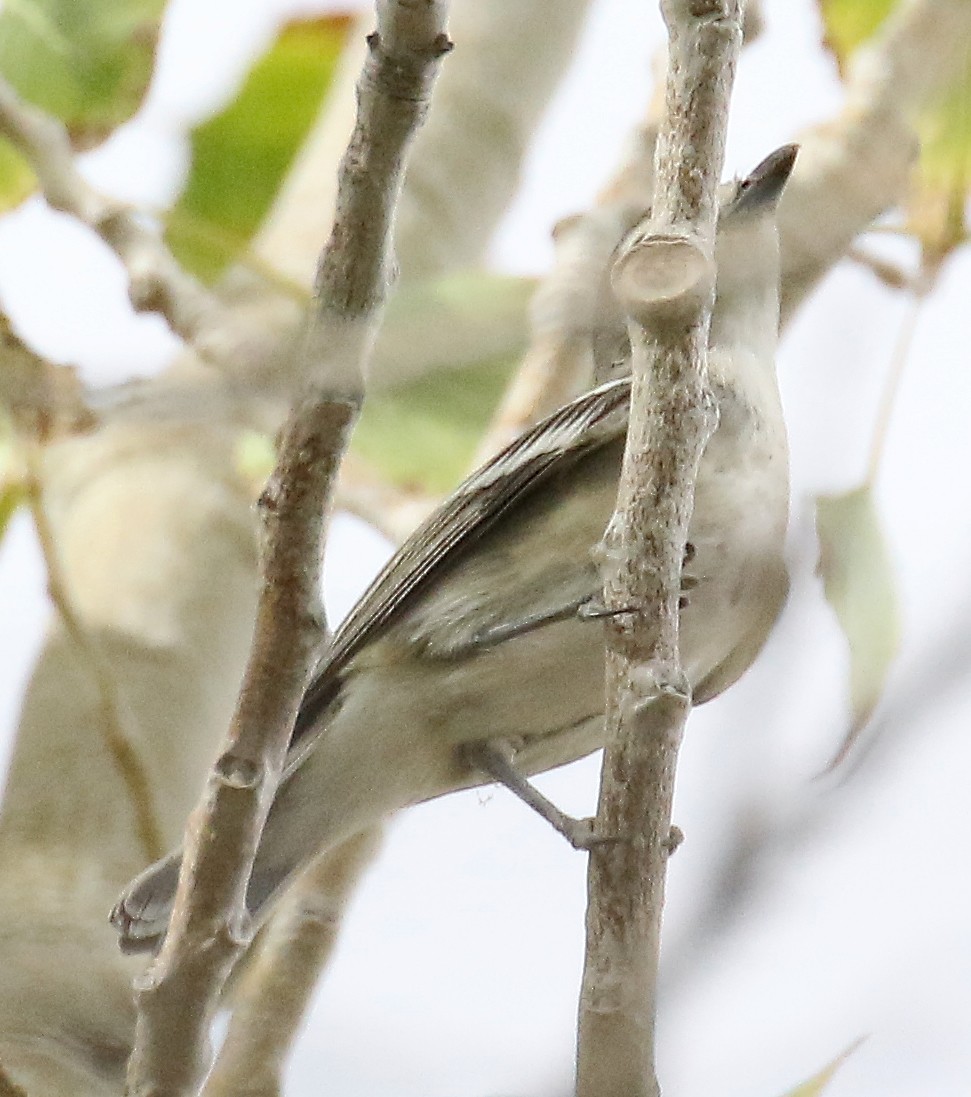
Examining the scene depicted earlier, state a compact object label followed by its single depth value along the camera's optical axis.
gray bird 5.17
